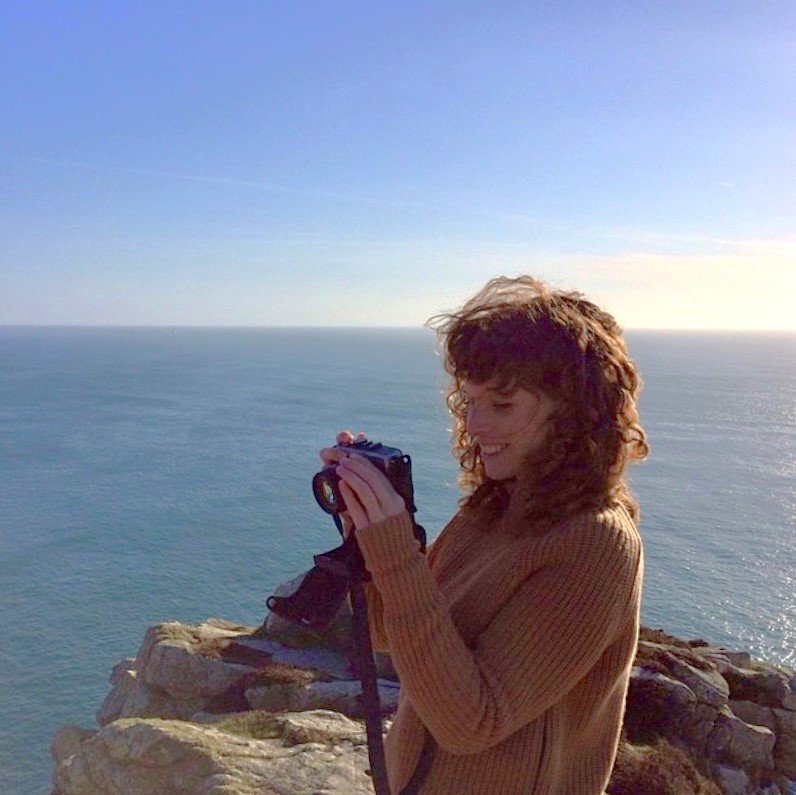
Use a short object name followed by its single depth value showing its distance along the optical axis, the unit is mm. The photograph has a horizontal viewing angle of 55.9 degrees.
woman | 2135
